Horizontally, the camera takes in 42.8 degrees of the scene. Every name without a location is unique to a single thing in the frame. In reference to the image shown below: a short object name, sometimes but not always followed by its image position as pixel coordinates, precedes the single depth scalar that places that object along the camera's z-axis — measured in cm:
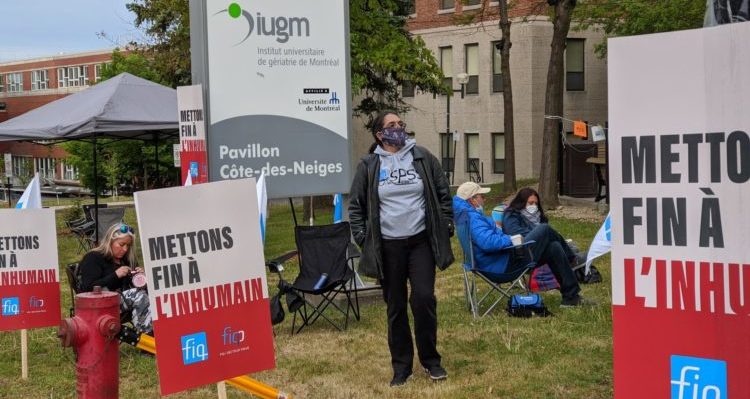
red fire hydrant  454
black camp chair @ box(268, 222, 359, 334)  836
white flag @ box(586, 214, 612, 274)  852
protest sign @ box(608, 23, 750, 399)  284
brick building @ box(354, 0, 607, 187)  3478
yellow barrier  525
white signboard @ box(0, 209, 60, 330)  709
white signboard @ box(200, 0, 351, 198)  904
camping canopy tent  1397
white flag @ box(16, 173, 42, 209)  835
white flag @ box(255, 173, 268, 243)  784
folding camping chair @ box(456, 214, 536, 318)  829
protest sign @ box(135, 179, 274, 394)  448
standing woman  612
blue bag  830
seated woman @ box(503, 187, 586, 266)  938
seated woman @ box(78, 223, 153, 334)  759
